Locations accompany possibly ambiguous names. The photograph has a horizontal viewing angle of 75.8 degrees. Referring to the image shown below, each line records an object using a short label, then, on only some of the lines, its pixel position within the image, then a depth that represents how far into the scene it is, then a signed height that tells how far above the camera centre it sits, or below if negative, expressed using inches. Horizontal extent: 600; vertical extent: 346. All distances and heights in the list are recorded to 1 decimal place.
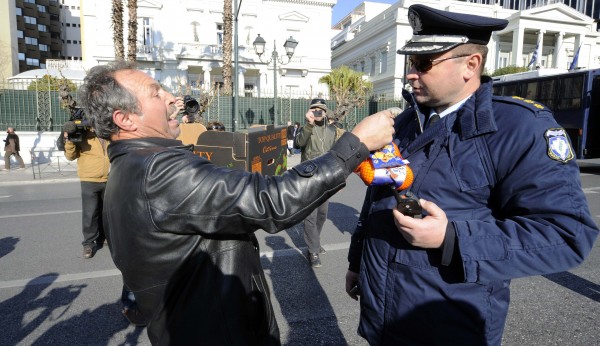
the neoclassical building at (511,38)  1397.6 +339.1
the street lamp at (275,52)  567.8 +112.2
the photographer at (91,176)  200.5 -30.5
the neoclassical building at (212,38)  1219.2 +272.6
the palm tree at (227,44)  807.1 +165.5
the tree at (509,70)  1179.3 +172.8
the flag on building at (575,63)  579.3 +98.6
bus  473.7 +32.3
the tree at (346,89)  831.9 +87.8
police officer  49.9 -11.4
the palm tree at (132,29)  643.5 +151.2
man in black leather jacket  51.8 -12.1
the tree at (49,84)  675.1 +59.3
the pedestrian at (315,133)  211.3 -6.1
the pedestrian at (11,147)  546.0 -43.0
